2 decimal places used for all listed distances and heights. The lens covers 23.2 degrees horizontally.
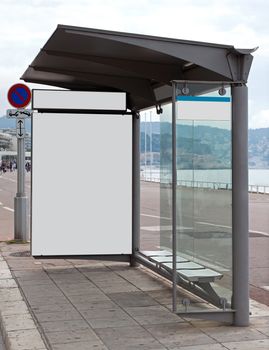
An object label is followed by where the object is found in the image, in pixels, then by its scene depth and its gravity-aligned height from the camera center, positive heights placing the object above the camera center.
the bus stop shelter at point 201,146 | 5.61 +0.25
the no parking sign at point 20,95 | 12.75 +1.53
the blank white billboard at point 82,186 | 8.96 -0.17
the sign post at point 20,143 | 12.59 +0.60
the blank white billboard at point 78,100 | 8.83 +1.00
